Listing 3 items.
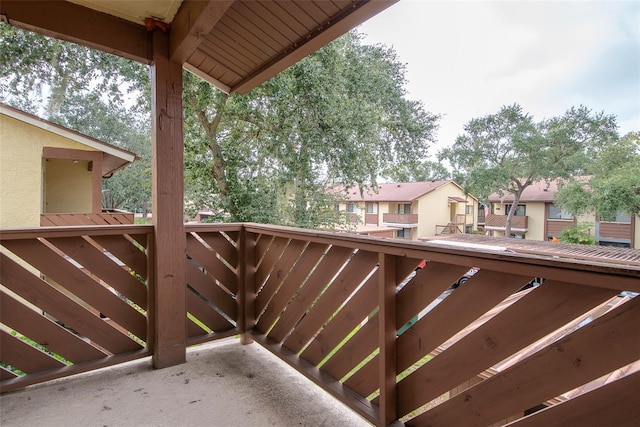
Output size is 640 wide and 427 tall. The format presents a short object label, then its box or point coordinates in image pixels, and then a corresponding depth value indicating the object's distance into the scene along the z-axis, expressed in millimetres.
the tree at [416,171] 7781
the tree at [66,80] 4977
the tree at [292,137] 5746
